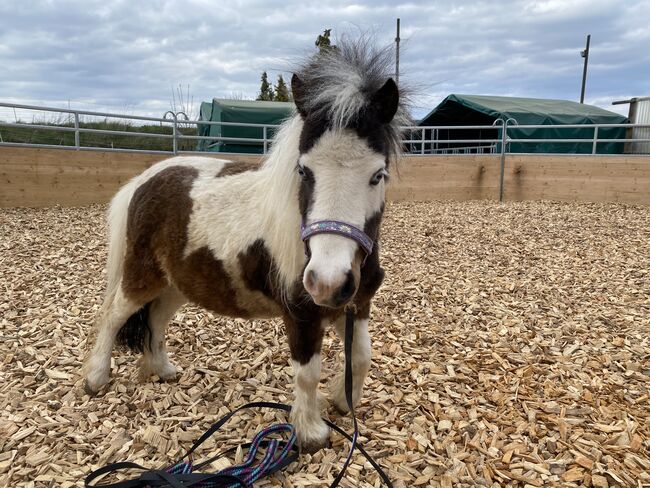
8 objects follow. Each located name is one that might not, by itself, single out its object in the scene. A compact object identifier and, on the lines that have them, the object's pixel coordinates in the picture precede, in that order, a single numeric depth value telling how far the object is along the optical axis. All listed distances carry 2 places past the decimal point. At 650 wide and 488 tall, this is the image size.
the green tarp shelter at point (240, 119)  13.65
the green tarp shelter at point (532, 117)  14.97
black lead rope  1.96
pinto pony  1.76
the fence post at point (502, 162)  10.63
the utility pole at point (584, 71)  28.06
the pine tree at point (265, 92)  21.41
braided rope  2.08
